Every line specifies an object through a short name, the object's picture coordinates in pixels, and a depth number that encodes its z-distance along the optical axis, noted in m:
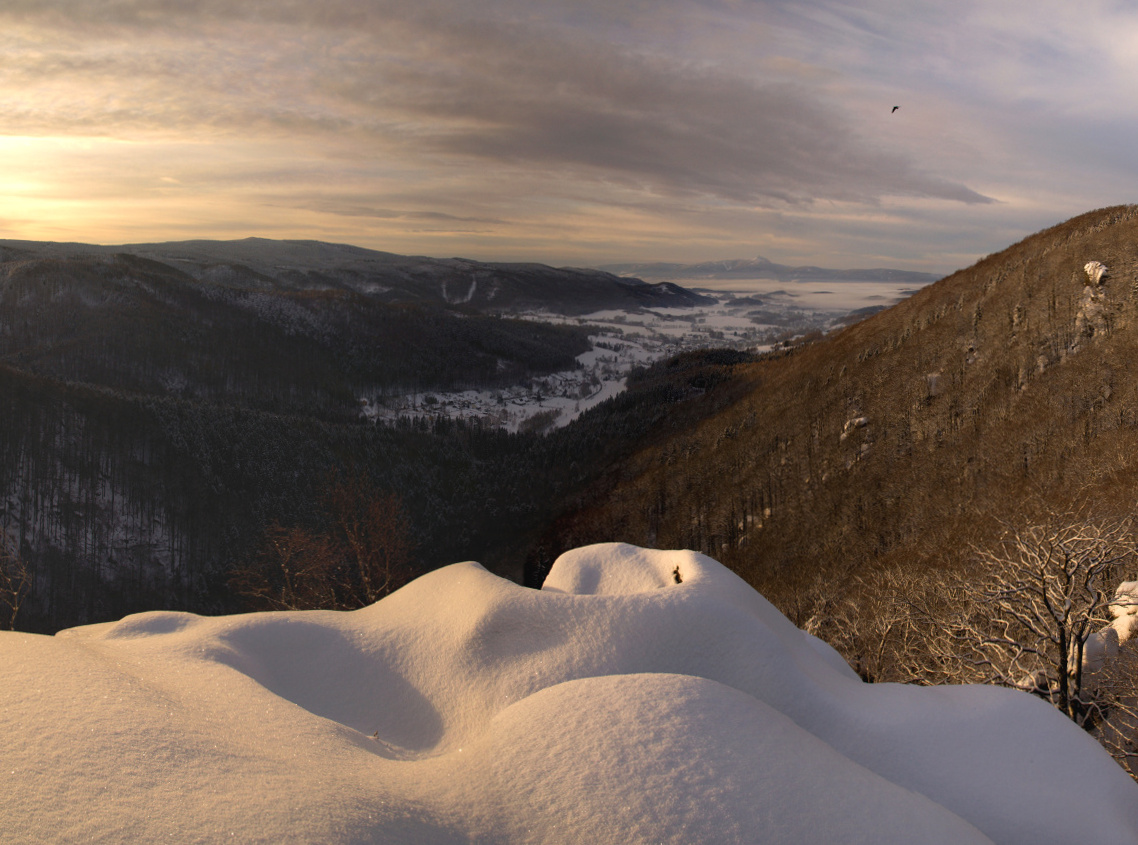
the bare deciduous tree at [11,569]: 47.95
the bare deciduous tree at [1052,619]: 15.57
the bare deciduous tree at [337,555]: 45.44
